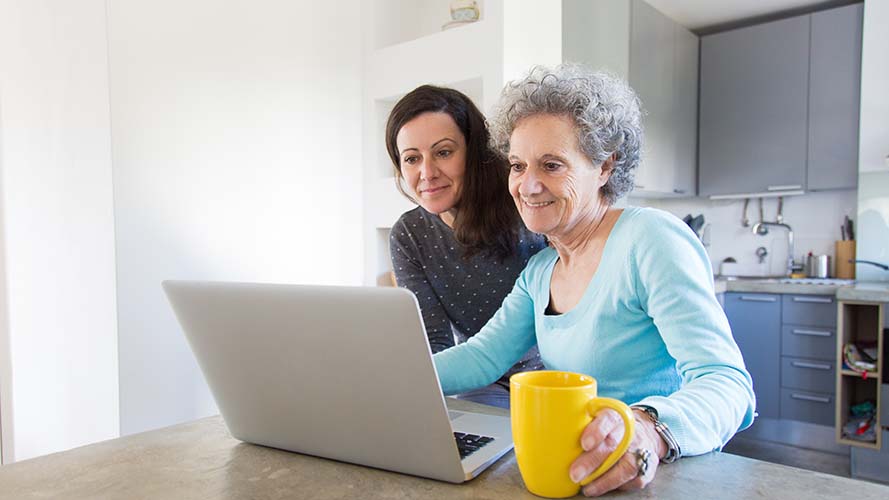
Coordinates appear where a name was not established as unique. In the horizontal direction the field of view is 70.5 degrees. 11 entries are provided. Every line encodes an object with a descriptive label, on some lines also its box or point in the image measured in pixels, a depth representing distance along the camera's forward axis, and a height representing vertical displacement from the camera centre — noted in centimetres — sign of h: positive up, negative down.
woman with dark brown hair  141 +1
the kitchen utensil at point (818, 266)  350 -29
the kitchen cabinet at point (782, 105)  336 +62
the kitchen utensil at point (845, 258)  344 -24
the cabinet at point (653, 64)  295 +78
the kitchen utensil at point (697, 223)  397 -5
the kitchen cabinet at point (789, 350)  311 -69
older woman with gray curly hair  80 -11
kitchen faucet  369 -9
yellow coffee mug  60 -21
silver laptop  61 -17
